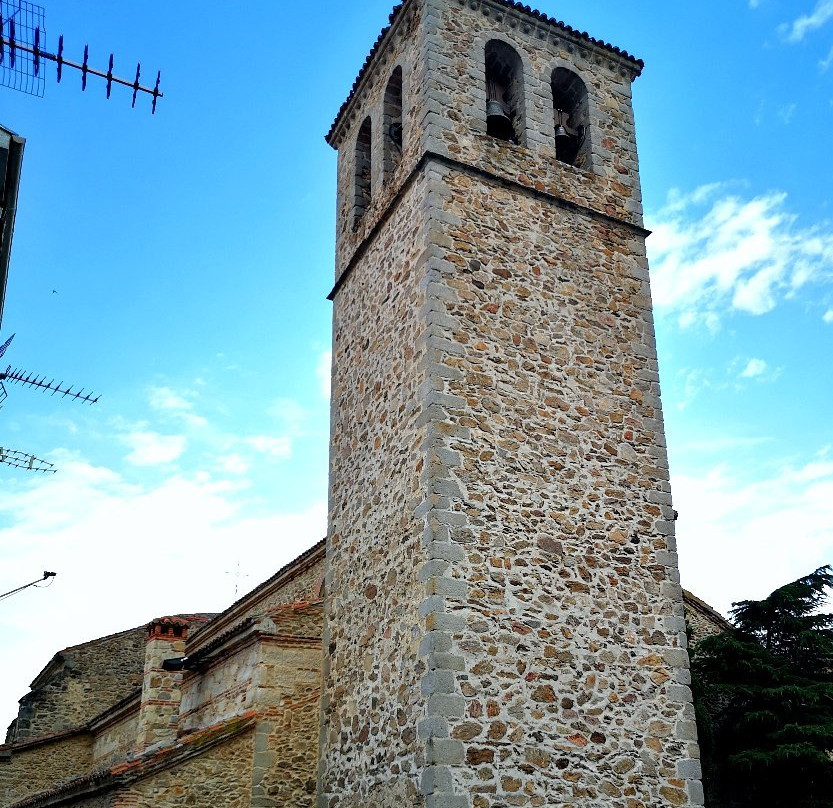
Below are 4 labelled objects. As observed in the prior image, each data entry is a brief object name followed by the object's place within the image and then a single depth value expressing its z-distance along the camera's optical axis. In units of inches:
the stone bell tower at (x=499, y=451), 375.6
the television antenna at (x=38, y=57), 264.2
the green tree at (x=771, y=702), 515.8
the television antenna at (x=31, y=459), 368.2
